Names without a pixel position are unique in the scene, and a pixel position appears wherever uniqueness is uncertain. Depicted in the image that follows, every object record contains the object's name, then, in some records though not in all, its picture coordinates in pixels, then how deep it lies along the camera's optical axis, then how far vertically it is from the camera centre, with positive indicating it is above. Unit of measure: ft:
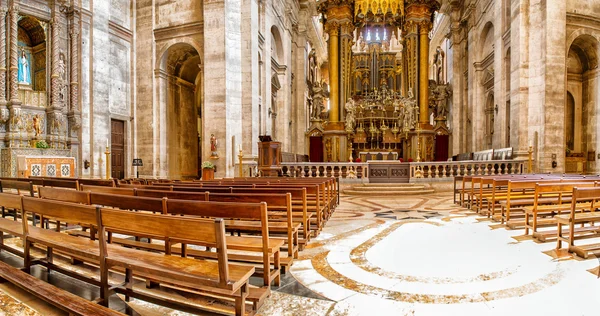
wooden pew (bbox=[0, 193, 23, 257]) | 9.36 -2.17
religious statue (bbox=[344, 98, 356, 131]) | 67.92 +8.61
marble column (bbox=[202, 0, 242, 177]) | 43.04 +10.40
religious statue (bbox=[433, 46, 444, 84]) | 82.34 +23.84
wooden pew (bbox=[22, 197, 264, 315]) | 5.98 -2.16
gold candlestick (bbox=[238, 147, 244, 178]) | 39.50 -0.32
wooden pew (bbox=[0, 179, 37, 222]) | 16.29 -1.39
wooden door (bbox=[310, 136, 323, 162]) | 71.77 +1.85
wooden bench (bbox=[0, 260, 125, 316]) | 5.24 -2.56
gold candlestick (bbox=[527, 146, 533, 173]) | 38.99 -0.60
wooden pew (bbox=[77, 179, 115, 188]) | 17.86 -1.41
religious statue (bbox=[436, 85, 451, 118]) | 71.87 +12.48
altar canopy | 68.28 +14.70
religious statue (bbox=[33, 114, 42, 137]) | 36.06 +3.68
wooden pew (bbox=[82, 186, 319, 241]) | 11.48 -1.39
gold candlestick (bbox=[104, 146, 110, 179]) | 36.96 -0.49
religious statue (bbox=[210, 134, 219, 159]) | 42.42 +1.18
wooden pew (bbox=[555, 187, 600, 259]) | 11.06 -2.30
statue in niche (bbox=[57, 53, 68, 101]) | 38.53 +9.46
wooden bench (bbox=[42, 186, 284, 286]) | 8.18 -2.31
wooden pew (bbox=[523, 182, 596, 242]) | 13.38 -2.29
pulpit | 37.50 -0.16
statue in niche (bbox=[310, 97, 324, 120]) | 74.62 +11.19
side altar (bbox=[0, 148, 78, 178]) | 31.89 -0.47
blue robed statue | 37.93 +10.44
